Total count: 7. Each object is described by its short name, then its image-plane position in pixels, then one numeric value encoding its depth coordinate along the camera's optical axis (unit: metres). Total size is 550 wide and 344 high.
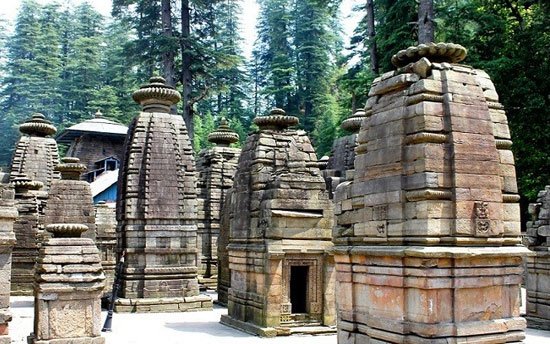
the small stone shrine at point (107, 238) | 22.50
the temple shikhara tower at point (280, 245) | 13.58
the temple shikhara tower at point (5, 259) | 9.81
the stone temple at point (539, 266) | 14.62
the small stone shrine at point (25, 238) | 21.95
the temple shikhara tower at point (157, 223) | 18.23
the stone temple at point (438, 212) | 7.59
